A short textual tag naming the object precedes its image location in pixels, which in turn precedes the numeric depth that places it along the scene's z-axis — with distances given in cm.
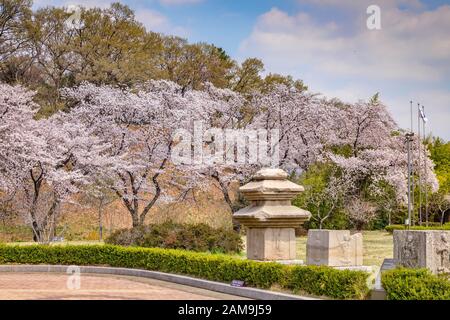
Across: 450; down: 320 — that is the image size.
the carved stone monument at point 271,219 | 1886
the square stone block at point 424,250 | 1419
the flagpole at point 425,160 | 4625
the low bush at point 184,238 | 2400
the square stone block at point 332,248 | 1794
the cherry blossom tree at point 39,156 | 3309
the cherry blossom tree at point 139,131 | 3920
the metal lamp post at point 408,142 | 4017
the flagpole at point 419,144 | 4668
